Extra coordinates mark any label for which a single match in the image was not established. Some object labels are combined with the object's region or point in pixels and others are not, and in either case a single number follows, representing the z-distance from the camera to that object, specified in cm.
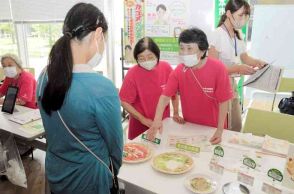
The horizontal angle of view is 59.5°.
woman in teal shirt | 91
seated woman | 254
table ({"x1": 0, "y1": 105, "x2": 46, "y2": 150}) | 190
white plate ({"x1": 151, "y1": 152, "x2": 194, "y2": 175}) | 125
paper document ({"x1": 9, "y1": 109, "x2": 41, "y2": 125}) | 214
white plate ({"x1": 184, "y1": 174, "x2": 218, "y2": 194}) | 111
